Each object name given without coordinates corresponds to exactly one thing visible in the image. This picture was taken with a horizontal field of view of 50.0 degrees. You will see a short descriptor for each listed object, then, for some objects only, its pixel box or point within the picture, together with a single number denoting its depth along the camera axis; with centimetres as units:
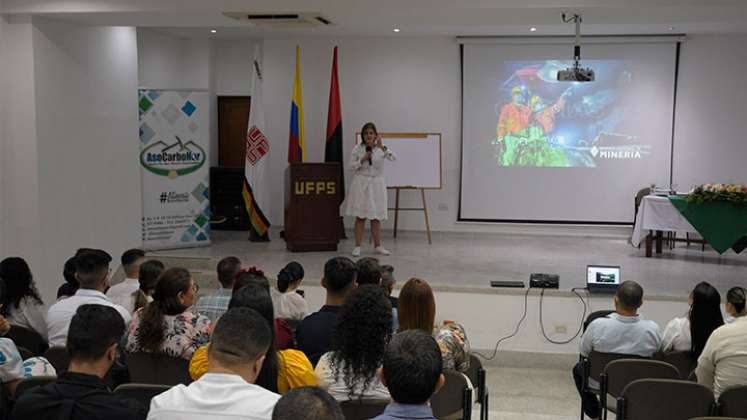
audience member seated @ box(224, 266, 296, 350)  382
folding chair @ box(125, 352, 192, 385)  380
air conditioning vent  733
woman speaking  926
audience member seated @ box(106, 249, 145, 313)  491
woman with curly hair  324
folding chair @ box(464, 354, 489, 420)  420
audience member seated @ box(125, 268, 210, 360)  378
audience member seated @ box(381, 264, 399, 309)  504
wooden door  1171
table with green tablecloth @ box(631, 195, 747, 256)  849
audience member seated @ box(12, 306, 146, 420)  242
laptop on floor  696
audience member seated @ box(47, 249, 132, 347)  423
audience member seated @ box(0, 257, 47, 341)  457
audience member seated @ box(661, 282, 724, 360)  450
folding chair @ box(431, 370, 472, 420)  363
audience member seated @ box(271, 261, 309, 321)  500
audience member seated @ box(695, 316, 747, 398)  391
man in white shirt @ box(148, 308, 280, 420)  228
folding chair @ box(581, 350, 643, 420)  462
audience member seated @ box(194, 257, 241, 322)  438
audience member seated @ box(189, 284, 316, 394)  310
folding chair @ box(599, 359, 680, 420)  400
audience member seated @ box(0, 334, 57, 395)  340
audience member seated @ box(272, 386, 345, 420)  178
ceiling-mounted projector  774
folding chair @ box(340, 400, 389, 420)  322
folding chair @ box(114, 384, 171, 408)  317
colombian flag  1046
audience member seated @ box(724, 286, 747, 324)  434
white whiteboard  1076
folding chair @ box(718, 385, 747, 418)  358
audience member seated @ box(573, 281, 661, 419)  459
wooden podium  919
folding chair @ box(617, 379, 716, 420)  356
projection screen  1091
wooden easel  1066
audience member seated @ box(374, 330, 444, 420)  228
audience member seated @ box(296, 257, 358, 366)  376
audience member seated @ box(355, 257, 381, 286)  466
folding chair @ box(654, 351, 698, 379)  457
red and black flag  1075
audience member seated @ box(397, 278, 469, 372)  365
